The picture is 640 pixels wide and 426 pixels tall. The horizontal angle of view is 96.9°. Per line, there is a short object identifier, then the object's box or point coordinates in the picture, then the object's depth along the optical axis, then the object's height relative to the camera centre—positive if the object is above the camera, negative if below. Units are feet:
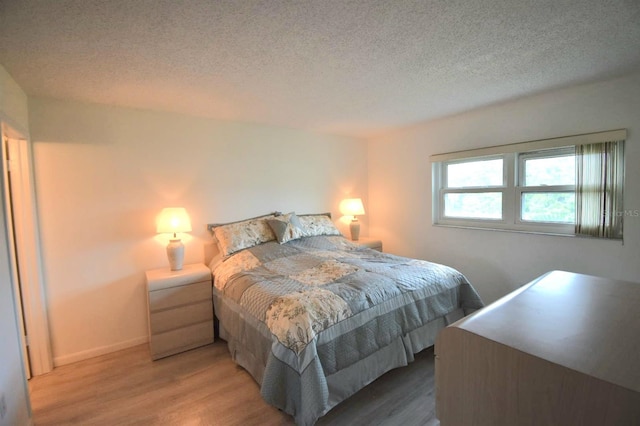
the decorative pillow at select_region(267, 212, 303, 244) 10.02 -1.04
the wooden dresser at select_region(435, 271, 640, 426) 1.84 -1.26
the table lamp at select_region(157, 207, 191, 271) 8.53 -0.74
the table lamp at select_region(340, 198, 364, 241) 12.90 -0.61
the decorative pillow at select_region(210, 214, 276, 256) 9.28 -1.16
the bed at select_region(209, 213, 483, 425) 5.16 -2.51
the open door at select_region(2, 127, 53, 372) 6.99 -1.15
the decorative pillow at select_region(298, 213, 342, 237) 10.94 -1.10
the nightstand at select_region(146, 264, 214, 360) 7.75 -3.05
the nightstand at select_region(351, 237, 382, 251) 12.45 -2.07
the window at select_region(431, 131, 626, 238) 7.72 +0.15
